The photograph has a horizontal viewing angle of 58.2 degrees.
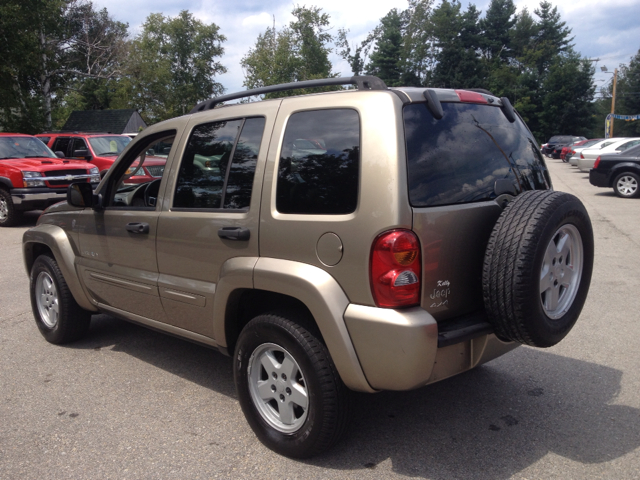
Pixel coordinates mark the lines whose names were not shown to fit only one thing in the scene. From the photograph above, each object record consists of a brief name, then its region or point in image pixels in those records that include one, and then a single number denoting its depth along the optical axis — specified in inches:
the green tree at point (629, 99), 2763.0
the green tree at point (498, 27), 3356.3
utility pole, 2172.0
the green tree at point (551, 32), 3405.5
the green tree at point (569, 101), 2716.5
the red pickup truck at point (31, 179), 492.7
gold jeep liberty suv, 107.8
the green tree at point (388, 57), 3137.3
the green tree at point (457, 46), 2994.6
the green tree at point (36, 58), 876.6
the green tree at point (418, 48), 3149.6
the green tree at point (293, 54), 1646.2
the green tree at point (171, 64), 1776.6
